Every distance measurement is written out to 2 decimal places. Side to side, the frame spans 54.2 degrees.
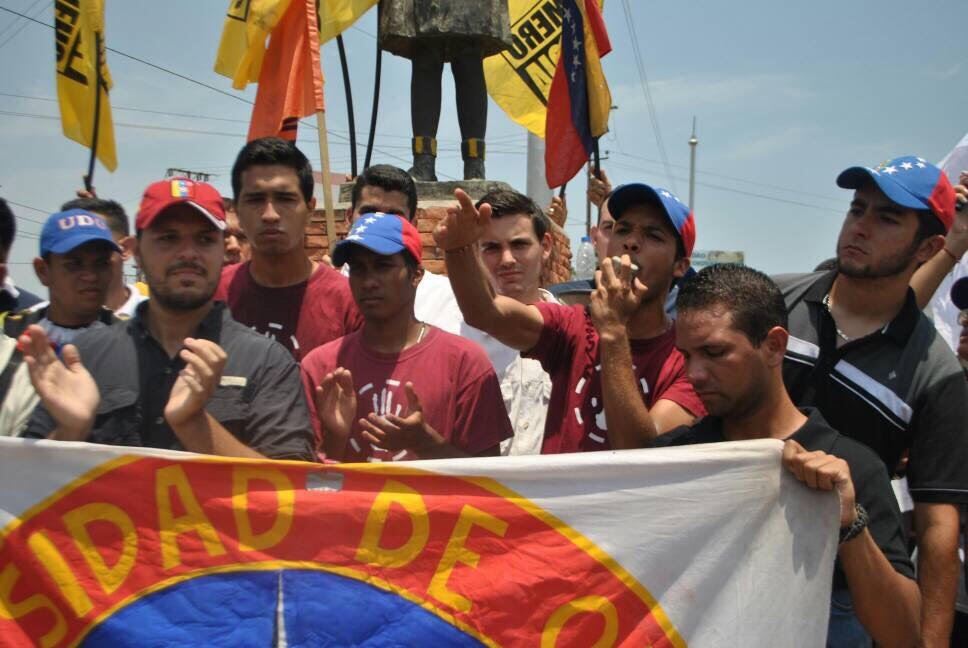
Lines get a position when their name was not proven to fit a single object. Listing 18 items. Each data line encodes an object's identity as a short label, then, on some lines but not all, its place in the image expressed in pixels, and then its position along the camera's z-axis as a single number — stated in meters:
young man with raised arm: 2.74
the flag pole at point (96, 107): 5.63
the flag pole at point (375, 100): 6.75
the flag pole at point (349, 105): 6.76
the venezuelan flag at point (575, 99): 5.38
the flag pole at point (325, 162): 4.89
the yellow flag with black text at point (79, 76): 5.71
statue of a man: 6.36
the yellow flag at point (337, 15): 6.16
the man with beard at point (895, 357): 2.53
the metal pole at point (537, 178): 9.51
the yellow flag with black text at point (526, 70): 6.55
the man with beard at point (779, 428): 2.11
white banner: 2.23
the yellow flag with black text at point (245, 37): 5.38
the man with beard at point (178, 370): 2.31
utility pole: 49.60
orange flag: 5.29
